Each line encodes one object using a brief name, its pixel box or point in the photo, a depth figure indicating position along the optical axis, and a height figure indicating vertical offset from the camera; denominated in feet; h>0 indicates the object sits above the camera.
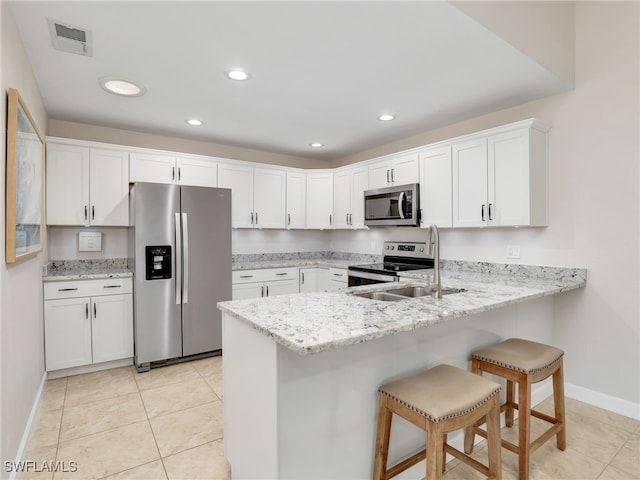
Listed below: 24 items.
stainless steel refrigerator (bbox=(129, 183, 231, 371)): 10.75 -0.91
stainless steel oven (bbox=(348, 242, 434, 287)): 11.60 -1.00
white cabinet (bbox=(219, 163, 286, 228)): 13.92 +1.83
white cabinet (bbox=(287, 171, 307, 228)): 15.31 +1.71
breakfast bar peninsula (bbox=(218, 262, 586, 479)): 4.54 -1.95
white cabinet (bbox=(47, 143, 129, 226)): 10.66 +1.70
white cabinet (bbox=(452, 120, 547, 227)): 8.96 +1.62
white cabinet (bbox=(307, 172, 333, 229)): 15.70 +1.60
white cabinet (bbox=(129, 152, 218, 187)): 11.92 +2.50
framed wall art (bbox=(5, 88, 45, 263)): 5.61 +1.03
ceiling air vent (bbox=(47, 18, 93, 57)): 6.44 +3.88
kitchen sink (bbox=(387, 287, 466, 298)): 7.67 -1.21
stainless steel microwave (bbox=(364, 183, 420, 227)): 11.77 +1.11
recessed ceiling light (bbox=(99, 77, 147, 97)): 8.52 +3.87
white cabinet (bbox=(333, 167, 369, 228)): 14.14 +1.75
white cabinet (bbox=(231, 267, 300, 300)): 13.09 -1.71
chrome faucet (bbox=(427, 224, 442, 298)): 6.41 -0.25
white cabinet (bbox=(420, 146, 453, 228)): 10.89 +1.61
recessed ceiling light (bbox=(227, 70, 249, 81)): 8.05 +3.82
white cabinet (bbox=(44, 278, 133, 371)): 9.96 -2.45
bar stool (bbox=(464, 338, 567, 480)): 5.93 -2.47
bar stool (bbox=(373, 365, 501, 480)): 4.46 -2.33
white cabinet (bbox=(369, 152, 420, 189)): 11.97 +2.41
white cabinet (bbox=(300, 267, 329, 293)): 14.70 -1.73
